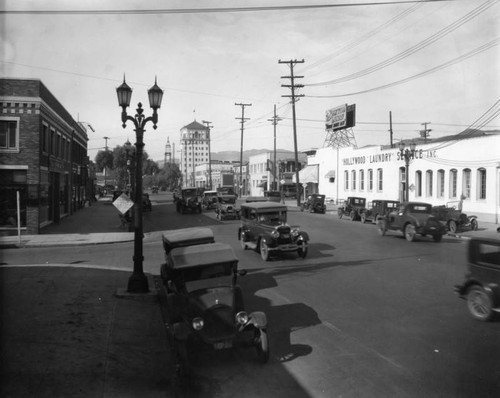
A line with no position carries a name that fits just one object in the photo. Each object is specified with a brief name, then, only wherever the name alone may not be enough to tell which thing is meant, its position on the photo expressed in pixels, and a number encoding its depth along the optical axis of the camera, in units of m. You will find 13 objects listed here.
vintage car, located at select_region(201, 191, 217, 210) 49.42
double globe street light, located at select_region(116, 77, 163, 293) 11.18
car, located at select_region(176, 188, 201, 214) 41.28
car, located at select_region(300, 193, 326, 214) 41.81
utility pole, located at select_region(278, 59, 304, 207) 46.97
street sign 15.57
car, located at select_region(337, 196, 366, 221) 33.25
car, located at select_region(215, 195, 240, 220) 35.34
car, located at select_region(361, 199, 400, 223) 28.98
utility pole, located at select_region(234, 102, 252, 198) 71.50
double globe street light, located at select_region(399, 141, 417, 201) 33.06
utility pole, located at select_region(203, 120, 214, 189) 80.02
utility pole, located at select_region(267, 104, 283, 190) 61.39
